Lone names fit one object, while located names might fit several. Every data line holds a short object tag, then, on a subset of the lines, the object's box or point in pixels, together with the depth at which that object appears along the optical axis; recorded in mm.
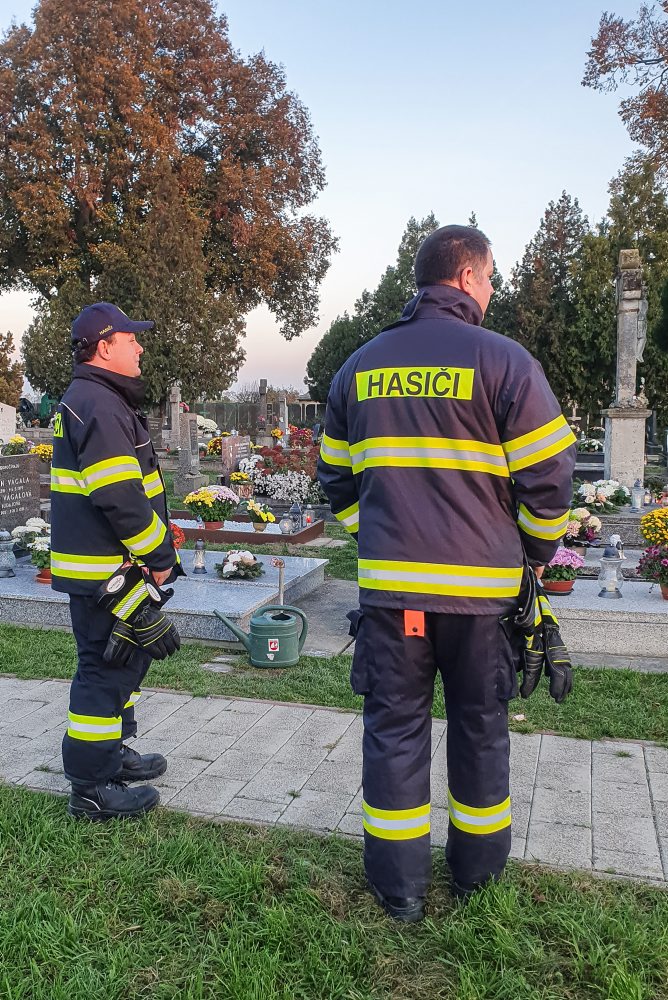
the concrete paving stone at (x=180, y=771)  3975
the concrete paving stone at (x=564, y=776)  3910
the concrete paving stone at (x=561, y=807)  3580
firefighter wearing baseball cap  3395
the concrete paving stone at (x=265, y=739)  4383
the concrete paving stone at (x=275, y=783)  3818
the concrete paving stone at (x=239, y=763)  4055
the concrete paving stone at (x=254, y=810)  3611
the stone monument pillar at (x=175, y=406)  22719
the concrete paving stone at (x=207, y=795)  3711
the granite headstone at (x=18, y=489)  9492
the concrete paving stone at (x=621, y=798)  3682
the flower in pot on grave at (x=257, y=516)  10695
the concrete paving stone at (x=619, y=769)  4000
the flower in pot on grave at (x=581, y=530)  8336
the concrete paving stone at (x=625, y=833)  3359
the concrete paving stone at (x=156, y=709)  4715
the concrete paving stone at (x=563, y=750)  4223
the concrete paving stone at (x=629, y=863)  3176
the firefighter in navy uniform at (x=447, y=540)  2697
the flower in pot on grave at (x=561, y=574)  6535
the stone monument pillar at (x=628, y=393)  12914
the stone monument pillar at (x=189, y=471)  16766
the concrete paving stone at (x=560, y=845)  3252
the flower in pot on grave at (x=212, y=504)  10562
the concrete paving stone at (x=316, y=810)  3557
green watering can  5762
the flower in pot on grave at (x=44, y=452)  16250
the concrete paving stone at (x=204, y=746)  4293
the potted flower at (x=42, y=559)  7516
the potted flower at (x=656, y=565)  6332
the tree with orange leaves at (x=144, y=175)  28953
